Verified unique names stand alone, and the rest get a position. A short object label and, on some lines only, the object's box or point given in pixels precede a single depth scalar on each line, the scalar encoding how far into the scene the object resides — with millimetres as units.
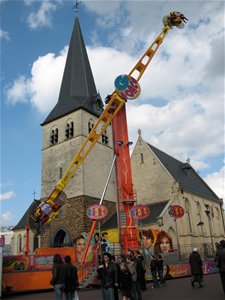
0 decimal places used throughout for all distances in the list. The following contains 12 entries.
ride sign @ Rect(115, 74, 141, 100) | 18125
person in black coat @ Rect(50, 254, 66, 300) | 6676
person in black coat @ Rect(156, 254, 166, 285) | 12622
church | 27359
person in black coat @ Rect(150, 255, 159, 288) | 12215
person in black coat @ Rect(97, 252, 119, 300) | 6500
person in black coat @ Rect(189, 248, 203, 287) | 11375
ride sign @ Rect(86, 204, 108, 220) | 16016
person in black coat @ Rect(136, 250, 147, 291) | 10100
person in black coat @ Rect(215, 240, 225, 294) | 8195
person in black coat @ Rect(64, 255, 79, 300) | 6672
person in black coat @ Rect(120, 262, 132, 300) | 7952
